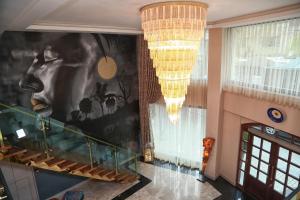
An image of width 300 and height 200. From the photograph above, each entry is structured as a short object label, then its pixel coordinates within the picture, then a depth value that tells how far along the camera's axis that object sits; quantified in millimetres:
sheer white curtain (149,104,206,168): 7086
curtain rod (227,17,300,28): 4359
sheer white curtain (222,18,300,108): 4434
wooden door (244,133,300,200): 5041
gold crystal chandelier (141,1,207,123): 2404
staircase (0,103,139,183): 4801
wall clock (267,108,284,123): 4648
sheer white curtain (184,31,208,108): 6305
